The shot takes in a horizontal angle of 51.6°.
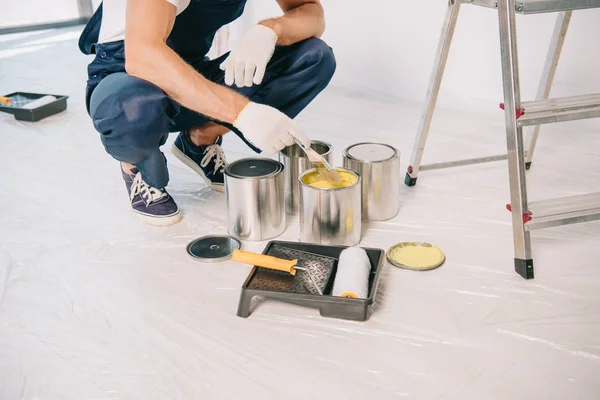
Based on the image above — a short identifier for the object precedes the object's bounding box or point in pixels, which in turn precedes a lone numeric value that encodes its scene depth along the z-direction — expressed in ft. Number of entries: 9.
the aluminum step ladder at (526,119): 4.92
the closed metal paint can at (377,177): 6.19
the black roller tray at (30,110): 9.67
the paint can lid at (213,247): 5.76
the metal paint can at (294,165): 6.53
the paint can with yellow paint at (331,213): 5.63
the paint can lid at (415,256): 5.50
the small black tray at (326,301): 4.73
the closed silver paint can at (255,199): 5.92
